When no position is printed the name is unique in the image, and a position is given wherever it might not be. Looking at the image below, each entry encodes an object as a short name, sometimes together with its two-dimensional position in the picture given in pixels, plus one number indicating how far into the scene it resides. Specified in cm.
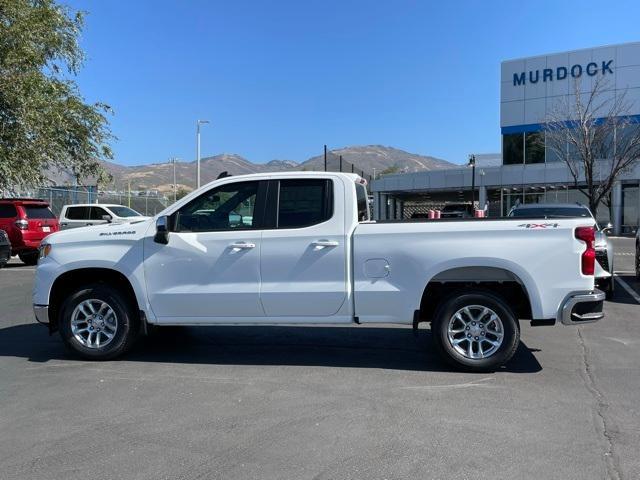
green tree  1689
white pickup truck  562
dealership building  3422
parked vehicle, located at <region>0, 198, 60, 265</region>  1638
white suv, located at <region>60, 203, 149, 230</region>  2069
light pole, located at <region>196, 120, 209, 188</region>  4344
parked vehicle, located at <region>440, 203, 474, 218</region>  3344
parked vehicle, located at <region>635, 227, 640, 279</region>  1260
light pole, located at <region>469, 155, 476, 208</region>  3611
